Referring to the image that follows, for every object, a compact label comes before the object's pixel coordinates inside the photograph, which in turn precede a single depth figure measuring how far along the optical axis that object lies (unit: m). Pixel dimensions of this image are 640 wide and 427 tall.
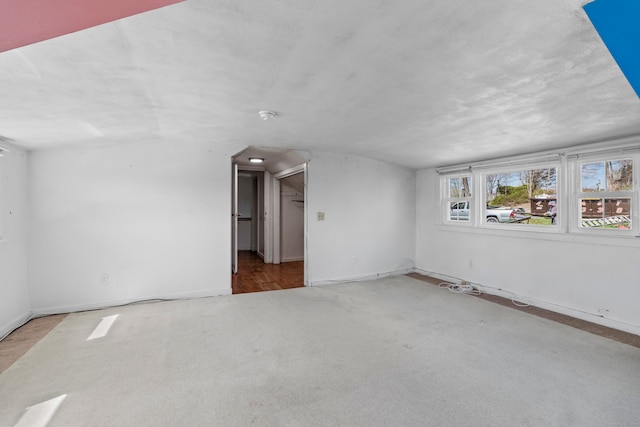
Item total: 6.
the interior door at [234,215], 4.13
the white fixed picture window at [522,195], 3.59
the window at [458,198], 4.64
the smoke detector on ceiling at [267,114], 2.56
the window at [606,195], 2.95
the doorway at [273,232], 4.81
